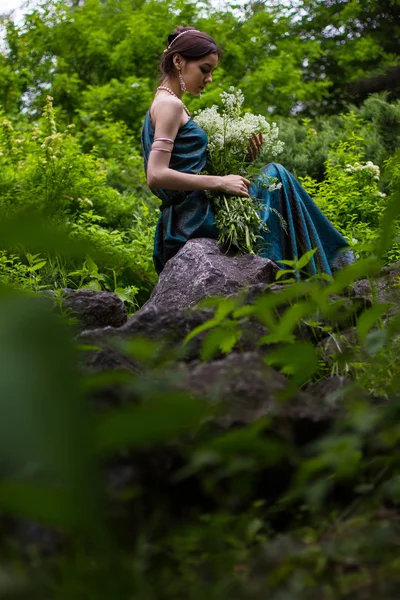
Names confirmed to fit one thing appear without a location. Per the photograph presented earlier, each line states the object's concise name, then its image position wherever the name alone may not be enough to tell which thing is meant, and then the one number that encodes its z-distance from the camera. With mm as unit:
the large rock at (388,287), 3208
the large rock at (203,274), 3658
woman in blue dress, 4023
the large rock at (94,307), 3662
